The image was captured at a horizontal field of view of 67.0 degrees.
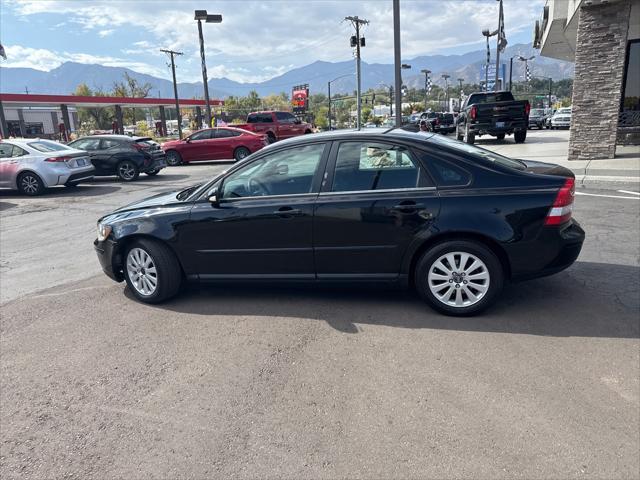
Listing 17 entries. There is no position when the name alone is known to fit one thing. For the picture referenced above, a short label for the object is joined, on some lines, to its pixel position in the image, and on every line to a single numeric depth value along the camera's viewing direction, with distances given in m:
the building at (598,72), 12.27
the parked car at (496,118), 19.56
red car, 19.78
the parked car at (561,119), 33.62
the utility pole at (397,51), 15.55
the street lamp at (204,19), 27.08
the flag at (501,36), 30.86
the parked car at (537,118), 36.09
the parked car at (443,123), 33.34
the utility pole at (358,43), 24.31
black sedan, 4.02
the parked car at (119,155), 15.48
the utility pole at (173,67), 43.52
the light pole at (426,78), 62.56
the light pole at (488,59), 36.21
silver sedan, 12.98
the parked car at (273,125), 25.16
